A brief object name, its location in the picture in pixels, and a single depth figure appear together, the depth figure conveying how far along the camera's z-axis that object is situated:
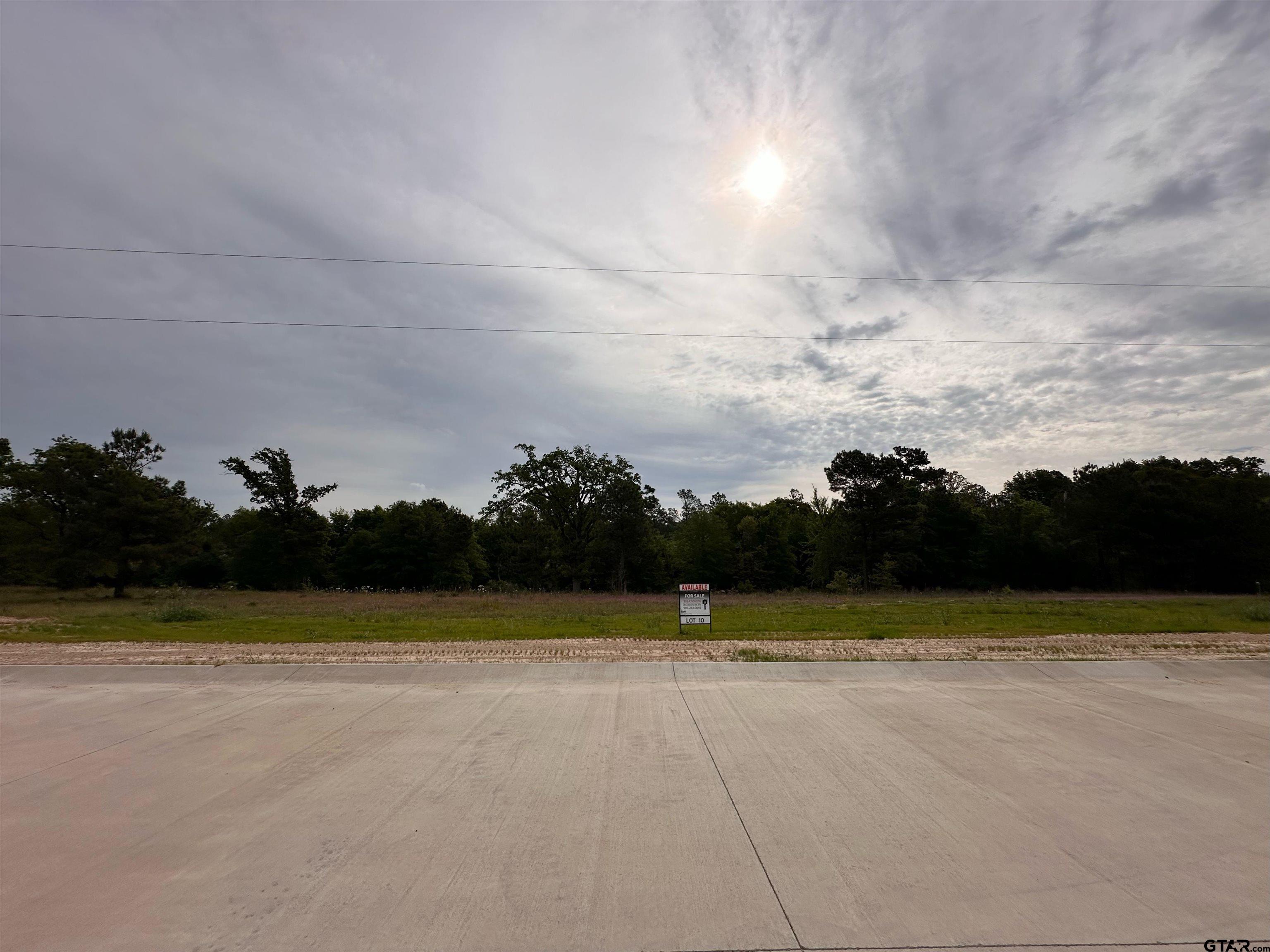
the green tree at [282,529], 48.03
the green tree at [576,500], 52.25
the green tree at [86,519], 34.69
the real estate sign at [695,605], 15.62
